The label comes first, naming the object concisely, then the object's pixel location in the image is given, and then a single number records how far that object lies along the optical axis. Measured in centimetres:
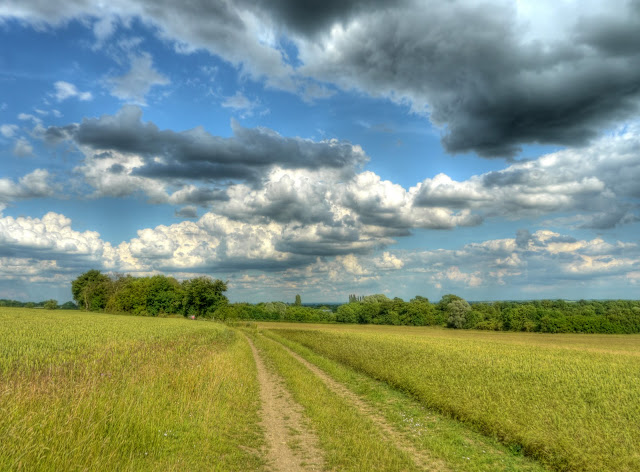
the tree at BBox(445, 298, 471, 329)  9206
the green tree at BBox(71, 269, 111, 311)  12062
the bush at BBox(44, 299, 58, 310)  14424
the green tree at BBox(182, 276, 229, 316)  9194
